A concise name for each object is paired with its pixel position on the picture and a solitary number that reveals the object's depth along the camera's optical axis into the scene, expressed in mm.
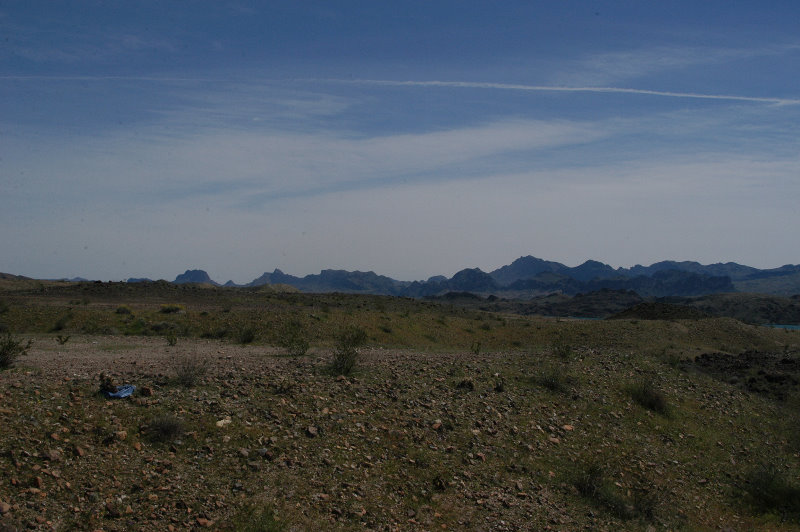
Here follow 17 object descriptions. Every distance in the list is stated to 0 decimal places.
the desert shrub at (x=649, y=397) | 16047
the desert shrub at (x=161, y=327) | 27406
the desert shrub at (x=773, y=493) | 12023
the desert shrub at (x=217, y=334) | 26594
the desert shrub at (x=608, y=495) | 10698
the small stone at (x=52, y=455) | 8422
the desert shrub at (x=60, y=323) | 26827
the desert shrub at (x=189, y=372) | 11880
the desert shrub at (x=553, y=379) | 15711
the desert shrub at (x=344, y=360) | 14461
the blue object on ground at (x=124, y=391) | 10586
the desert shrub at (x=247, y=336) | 24297
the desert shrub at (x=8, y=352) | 13023
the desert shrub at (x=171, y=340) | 21384
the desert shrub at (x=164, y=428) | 9578
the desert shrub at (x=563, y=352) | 19666
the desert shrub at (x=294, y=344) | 18688
